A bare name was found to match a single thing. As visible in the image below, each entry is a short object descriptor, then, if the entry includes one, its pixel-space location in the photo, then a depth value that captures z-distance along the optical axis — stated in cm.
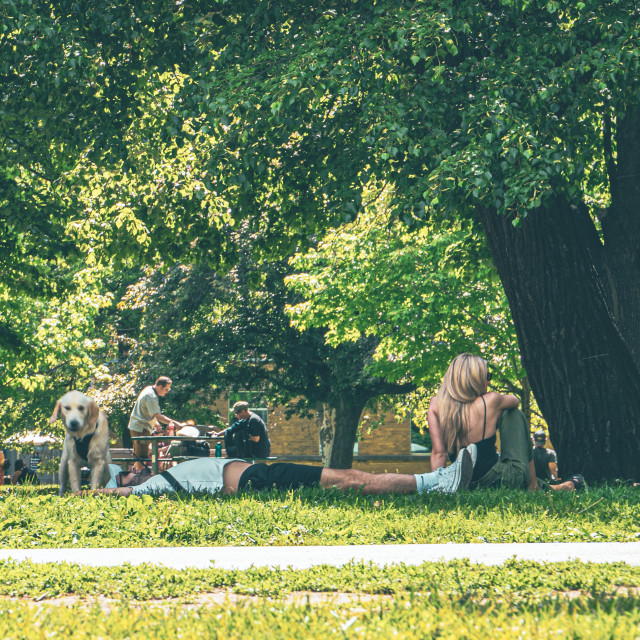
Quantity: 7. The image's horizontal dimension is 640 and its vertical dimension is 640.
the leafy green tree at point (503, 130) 1695
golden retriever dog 1808
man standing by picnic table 2931
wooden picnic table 2699
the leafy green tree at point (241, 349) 5322
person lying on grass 1458
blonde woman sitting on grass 1533
